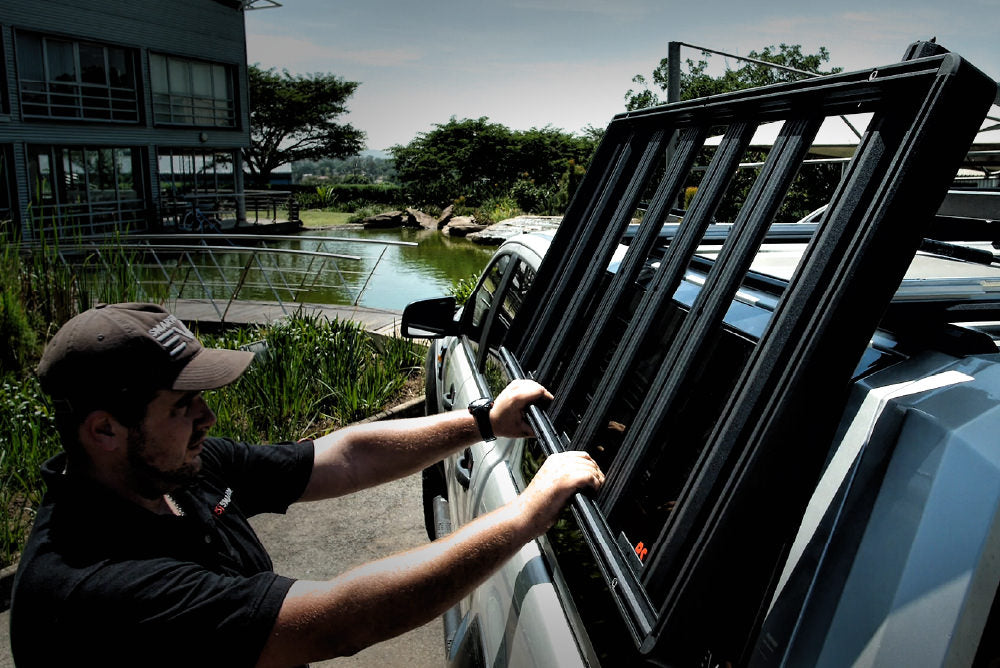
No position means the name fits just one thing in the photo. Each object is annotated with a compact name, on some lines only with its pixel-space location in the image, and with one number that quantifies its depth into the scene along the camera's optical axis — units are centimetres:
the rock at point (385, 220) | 3600
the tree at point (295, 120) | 5116
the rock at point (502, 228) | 2795
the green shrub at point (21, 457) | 432
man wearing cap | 156
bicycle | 2755
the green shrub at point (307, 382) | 591
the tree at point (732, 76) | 3806
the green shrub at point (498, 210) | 3422
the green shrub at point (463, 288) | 1056
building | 2361
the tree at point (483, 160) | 4534
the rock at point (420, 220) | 3638
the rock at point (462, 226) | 3188
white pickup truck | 106
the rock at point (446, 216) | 3632
